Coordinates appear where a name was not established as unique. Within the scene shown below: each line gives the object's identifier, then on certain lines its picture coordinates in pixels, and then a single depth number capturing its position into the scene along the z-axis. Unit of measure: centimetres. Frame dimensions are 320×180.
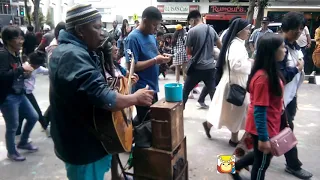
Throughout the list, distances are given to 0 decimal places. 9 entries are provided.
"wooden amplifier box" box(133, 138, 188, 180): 218
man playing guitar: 146
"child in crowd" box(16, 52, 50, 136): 304
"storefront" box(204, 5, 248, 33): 1763
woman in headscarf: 308
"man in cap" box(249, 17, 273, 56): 692
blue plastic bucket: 227
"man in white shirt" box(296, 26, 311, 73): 734
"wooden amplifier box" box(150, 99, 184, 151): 213
